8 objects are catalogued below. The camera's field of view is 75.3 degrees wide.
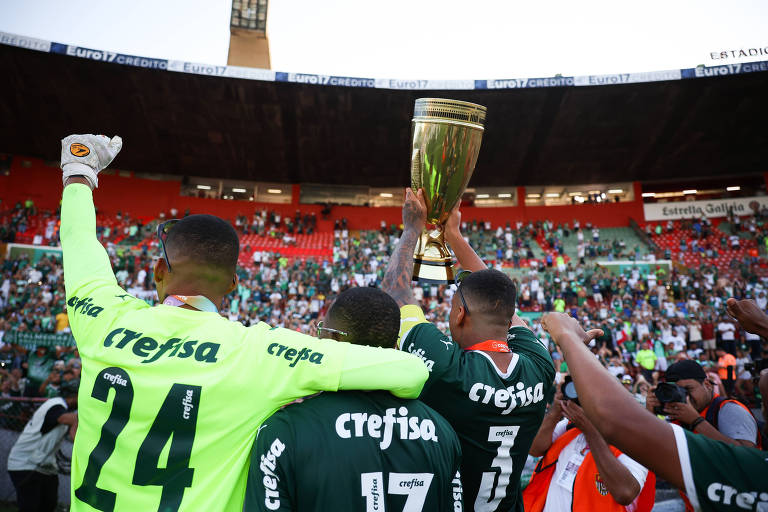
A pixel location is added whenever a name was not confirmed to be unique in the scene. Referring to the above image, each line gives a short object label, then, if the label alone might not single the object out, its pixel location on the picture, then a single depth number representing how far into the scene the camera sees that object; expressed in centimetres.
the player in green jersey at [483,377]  185
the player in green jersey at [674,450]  119
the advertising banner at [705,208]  2328
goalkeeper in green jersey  130
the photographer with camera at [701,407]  235
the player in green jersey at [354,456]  129
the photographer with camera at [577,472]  224
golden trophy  227
